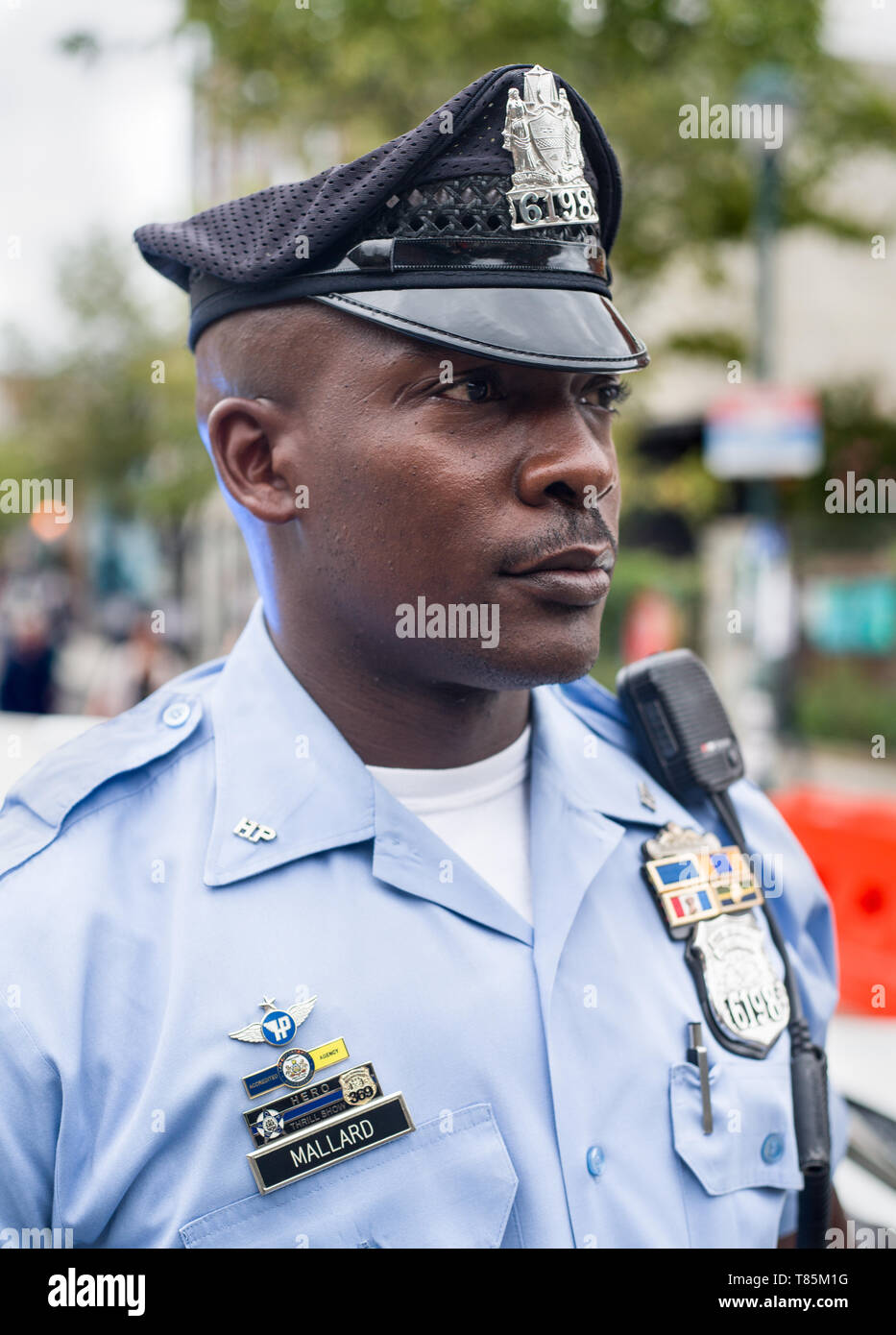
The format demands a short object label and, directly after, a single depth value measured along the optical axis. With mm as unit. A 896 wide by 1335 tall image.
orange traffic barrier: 4859
